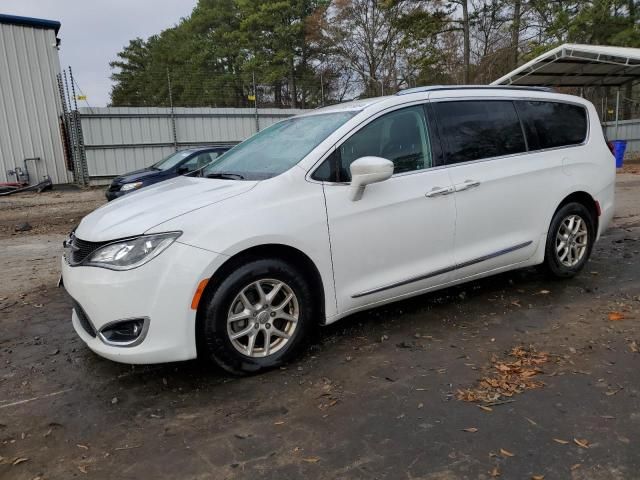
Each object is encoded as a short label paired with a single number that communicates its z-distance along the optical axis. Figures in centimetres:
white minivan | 287
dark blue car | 1069
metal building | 1742
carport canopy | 1467
